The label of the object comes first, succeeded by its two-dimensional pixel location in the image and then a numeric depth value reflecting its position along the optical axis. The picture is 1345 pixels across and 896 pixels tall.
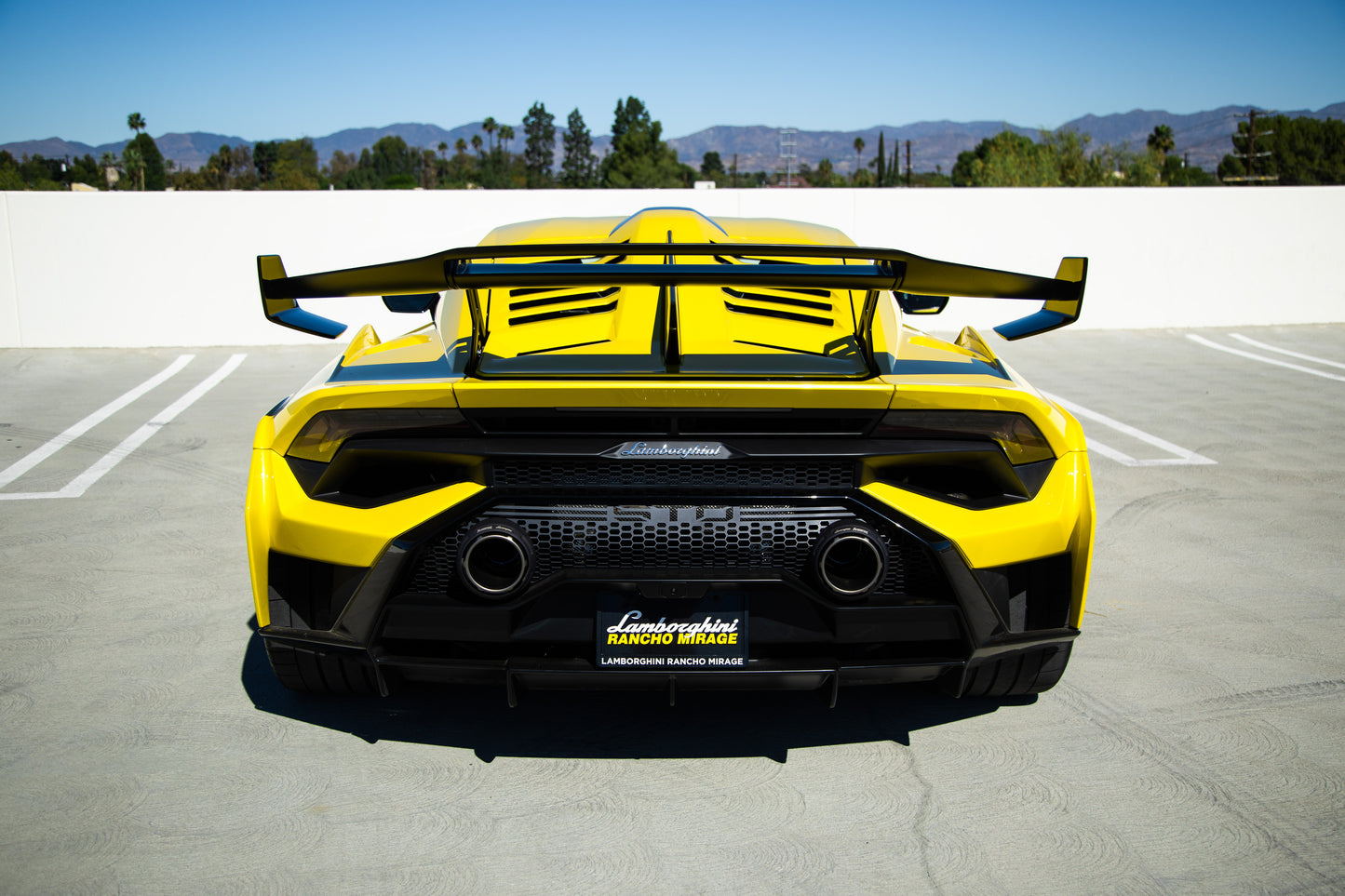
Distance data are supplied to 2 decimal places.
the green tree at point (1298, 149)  94.12
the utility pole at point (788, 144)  133.68
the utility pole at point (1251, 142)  90.50
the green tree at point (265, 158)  162.10
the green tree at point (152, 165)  123.39
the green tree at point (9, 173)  72.66
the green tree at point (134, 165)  102.50
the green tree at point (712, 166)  178.30
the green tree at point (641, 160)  135.38
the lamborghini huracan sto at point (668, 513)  2.37
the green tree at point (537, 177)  152.20
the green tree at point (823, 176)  152.00
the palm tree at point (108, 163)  124.41
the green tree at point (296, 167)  122.31
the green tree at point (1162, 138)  110.54
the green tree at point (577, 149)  182.00
